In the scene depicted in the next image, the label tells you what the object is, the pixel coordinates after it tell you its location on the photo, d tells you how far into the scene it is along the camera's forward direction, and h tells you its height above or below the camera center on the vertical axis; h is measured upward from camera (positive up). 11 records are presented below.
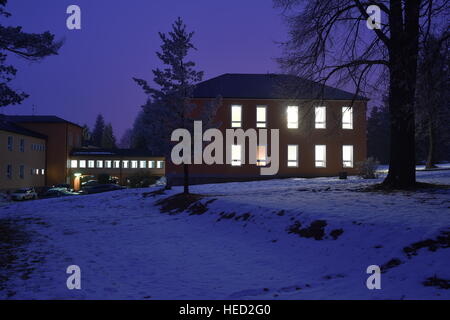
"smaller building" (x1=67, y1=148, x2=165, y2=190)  56.22 +0.26
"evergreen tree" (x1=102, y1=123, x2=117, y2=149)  87.75 +6.33
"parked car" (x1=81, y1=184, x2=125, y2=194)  33.86 -2.23
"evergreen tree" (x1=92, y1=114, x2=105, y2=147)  109.25 +10.90
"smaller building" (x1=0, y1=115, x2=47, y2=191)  40.88 +0.87
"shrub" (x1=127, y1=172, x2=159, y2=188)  32.97 -1.48
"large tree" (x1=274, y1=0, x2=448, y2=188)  14.07 +4.52
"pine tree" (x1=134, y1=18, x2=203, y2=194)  19.70 +4.32
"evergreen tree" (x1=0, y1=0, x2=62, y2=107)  13.12 +4.50
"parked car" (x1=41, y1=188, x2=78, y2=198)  35.47 -2.81
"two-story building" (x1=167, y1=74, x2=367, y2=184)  30.09 +2.26
